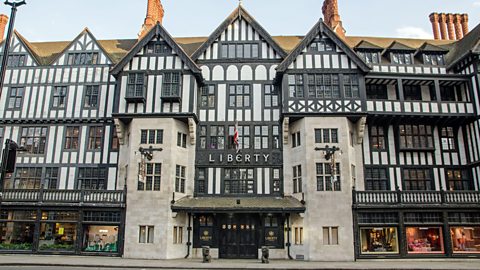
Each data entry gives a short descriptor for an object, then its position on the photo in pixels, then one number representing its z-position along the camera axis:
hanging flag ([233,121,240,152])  25.00
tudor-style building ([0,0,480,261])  23.95
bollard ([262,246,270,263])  21.33
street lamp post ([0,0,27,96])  10.71
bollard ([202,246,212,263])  21.45
